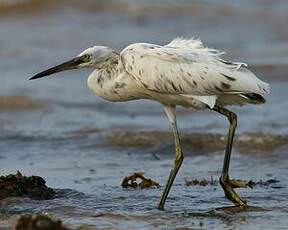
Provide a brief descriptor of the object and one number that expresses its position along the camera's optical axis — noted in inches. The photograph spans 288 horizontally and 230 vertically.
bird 668.1
